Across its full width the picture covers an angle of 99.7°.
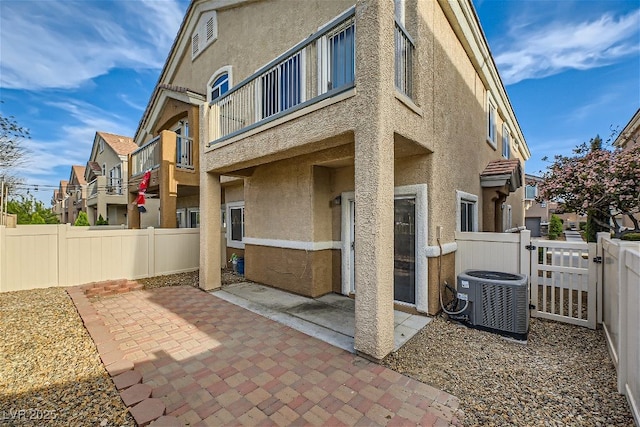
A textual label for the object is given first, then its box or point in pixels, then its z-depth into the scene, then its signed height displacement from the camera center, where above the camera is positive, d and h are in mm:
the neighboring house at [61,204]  32656 +1492
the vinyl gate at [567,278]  5223 -1261
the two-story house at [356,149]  4039 +1407
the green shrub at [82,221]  18678 -383
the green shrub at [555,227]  21206 -972
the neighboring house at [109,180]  21484 +2869
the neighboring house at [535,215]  23900 -1
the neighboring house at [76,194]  25625 +2168
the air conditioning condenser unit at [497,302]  4801 -1608
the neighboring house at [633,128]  15901 +5431
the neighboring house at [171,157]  10766 +2600
